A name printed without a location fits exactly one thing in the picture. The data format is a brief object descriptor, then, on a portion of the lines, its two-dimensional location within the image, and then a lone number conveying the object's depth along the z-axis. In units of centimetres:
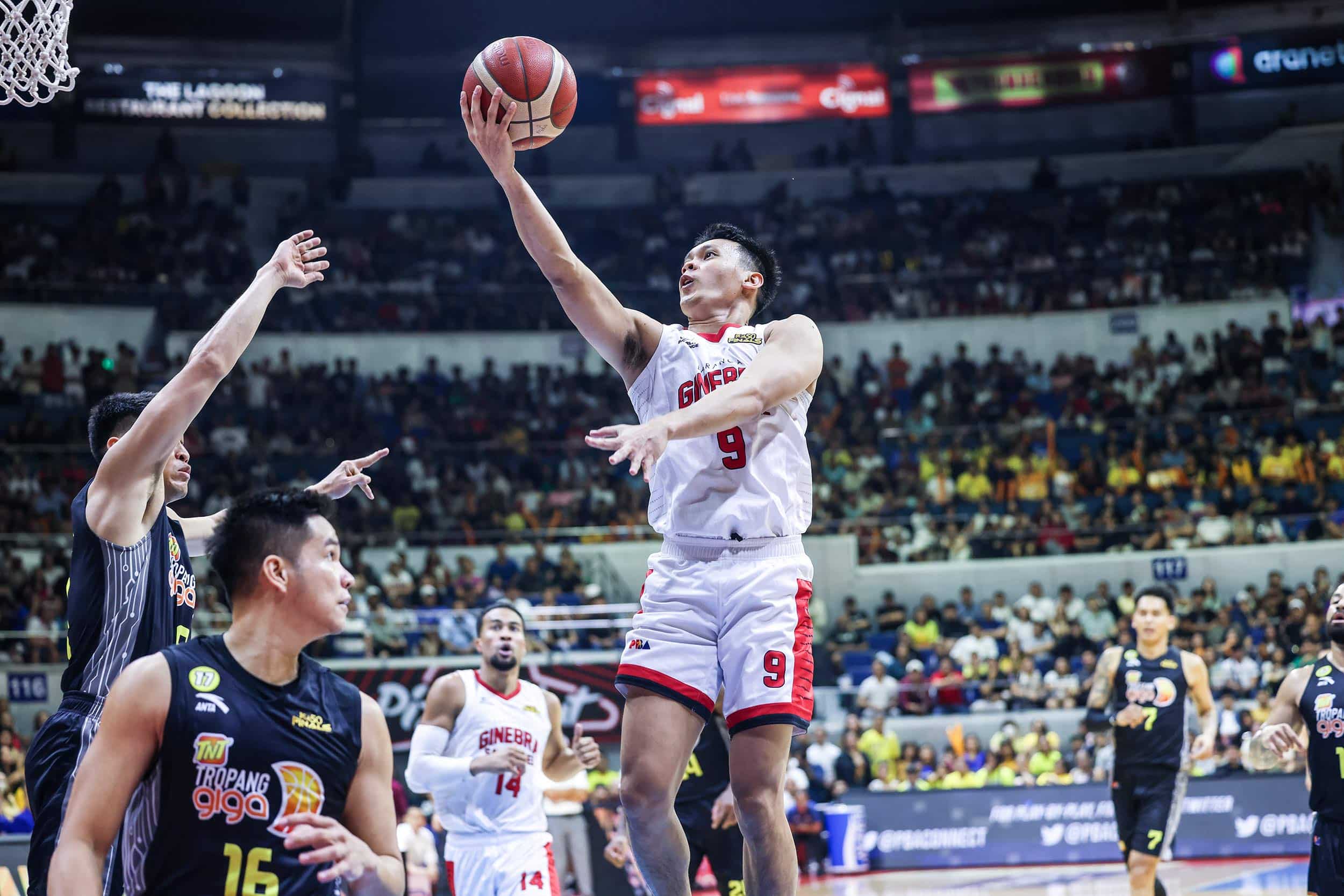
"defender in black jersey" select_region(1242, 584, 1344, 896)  707
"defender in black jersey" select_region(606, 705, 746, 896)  798
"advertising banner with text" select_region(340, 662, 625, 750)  1773
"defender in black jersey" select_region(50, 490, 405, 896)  325
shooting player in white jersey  508
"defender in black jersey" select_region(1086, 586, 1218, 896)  974
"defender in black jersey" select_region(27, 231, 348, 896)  432
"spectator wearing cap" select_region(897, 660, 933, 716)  1867
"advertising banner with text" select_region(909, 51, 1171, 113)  3045
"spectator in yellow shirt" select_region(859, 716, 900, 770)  1773
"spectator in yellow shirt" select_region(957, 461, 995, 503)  2355
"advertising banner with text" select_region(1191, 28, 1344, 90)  2986
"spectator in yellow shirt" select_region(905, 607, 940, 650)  2081
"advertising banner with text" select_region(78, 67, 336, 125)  2927
